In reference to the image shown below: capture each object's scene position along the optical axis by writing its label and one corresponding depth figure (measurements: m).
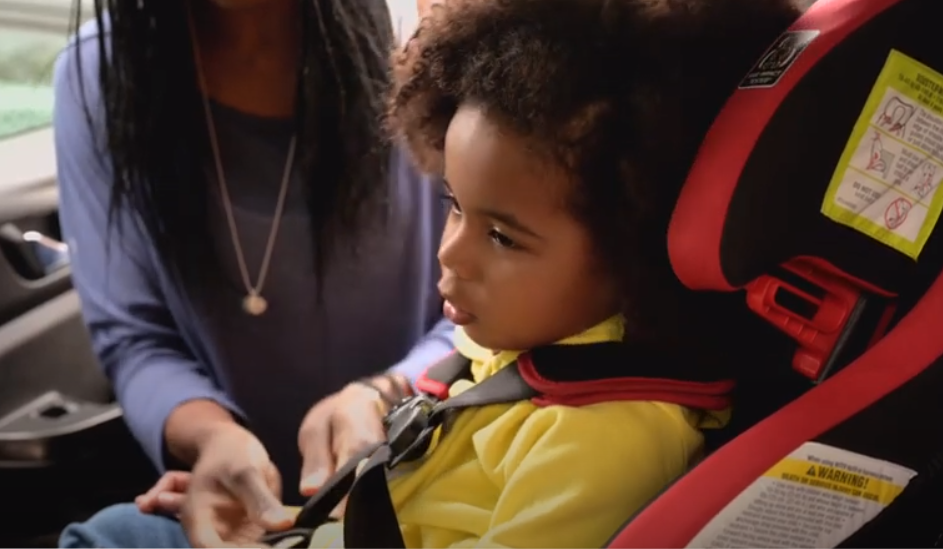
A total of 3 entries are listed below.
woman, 0.89
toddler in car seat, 0.59
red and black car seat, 0.55
